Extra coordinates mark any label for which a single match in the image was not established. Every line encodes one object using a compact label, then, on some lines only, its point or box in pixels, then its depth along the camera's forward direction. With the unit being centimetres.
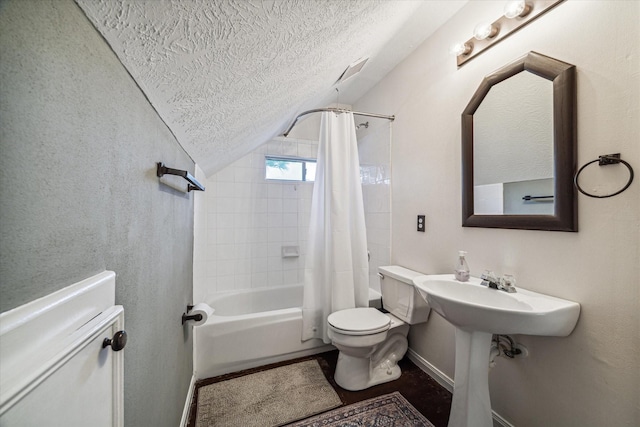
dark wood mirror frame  102
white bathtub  173
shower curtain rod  197
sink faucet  117
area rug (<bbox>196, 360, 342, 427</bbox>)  139
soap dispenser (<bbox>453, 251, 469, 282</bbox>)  134
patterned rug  134
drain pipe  120
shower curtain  191
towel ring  87
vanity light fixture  114
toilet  156
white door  27
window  277
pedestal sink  95
